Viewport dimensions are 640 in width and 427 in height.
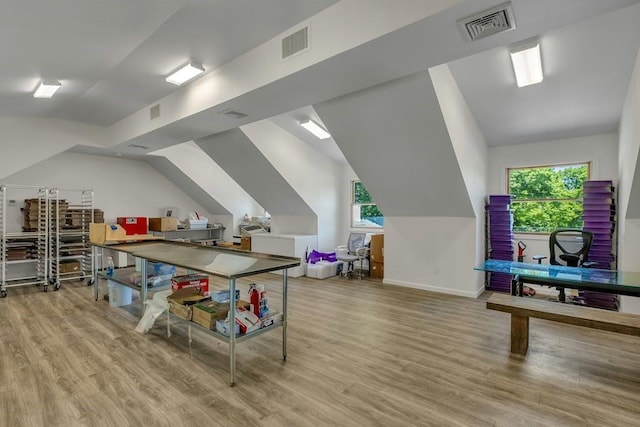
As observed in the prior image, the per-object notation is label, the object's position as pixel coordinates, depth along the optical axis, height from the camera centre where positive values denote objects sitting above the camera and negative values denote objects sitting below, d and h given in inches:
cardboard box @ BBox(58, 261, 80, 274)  223.0 -39.4
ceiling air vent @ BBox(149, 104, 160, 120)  179.2 +57.2
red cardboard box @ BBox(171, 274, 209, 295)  135.3 -30.3
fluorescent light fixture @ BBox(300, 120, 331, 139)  216.3 +58.9
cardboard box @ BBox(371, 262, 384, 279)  245.2 -43.7
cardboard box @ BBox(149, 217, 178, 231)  276.5 -10.4
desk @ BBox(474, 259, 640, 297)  112.6 -24.2
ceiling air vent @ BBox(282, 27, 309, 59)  107.7 +59.0
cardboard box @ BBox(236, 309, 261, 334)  102.6 -35.2
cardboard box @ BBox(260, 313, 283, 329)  107.7 -36.9
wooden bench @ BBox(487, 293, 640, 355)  98.7 -33.4
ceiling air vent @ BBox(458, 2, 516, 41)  77.9 +49.5
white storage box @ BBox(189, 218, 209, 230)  304.0 -11.2
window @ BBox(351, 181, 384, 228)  277.4 +3.1
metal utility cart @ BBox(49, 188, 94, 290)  215.2 -20.6
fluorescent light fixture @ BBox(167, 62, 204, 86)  131.3 +59.7
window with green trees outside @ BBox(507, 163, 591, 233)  199.0 +12.0
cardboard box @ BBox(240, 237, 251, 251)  282.1 -27.0
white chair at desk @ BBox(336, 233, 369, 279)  250.2 -31.5
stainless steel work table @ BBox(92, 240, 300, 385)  96.0 -18.0
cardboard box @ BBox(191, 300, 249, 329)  106.2 -33.9
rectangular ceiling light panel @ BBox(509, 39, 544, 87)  121.0 +62.4
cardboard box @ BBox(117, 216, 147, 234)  250.7 -9.6
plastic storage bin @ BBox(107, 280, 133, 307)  172.2 -44.8
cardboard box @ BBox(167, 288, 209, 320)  114.2 -34.0
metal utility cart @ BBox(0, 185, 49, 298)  202.1 -19.3
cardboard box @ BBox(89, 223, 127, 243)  180.5 -12.2
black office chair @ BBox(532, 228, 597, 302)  155.6 -18.0
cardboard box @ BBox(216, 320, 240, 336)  100.9 -36.7
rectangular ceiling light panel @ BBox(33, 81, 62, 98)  140.3 +55.4
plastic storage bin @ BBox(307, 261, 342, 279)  243.9 -43.6
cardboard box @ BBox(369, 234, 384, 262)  245.6 -26.6
